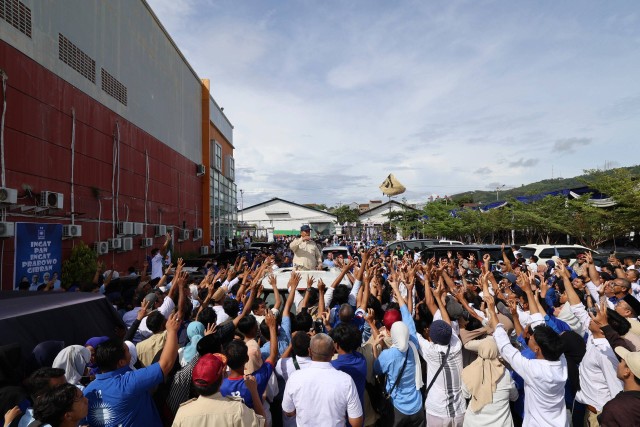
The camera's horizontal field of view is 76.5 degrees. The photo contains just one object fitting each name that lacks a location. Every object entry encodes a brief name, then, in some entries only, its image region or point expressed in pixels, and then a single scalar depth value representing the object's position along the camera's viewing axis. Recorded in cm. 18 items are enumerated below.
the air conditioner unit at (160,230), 1790
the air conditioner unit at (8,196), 827
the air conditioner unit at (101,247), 1235
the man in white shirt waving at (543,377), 306
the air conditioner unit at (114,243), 1316
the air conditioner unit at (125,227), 1403
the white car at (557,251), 1479
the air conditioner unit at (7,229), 838
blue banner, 915
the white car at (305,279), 637
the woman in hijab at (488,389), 330
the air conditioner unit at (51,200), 968
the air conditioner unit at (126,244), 1391
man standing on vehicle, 810
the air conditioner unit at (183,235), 2170
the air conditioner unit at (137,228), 1477
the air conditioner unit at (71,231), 1074
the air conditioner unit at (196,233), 2417
